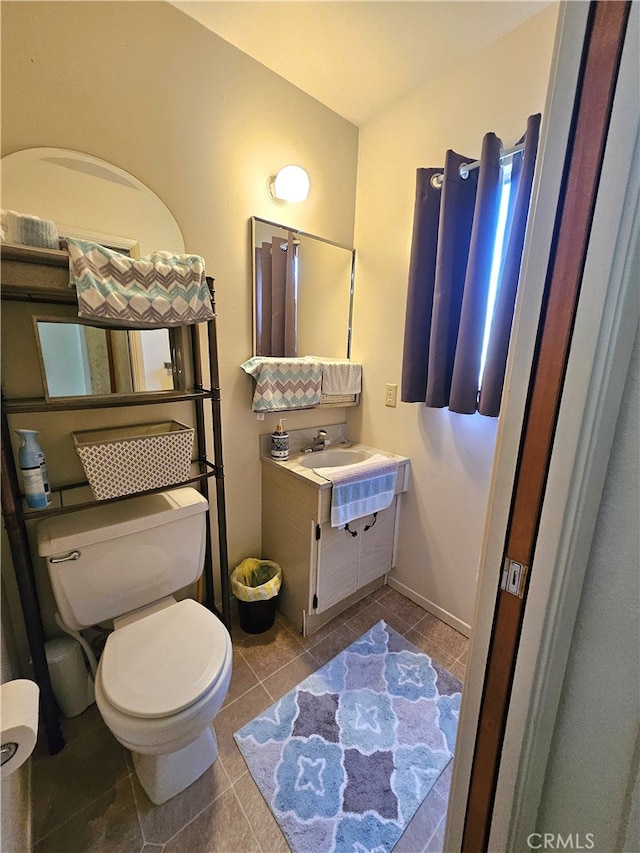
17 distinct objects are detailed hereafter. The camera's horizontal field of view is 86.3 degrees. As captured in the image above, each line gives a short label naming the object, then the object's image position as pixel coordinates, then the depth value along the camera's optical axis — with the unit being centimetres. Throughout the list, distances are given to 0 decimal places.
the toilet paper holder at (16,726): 60
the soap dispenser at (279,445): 176
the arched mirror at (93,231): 110
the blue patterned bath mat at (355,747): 103
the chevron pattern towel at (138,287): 100
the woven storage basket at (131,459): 111
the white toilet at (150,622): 95
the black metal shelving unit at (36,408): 98
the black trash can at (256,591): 162
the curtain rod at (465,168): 126
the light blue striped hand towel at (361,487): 152
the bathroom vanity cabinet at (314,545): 156
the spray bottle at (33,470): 104
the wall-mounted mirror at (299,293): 165
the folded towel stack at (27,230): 95
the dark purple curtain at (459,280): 126
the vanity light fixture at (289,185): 156
